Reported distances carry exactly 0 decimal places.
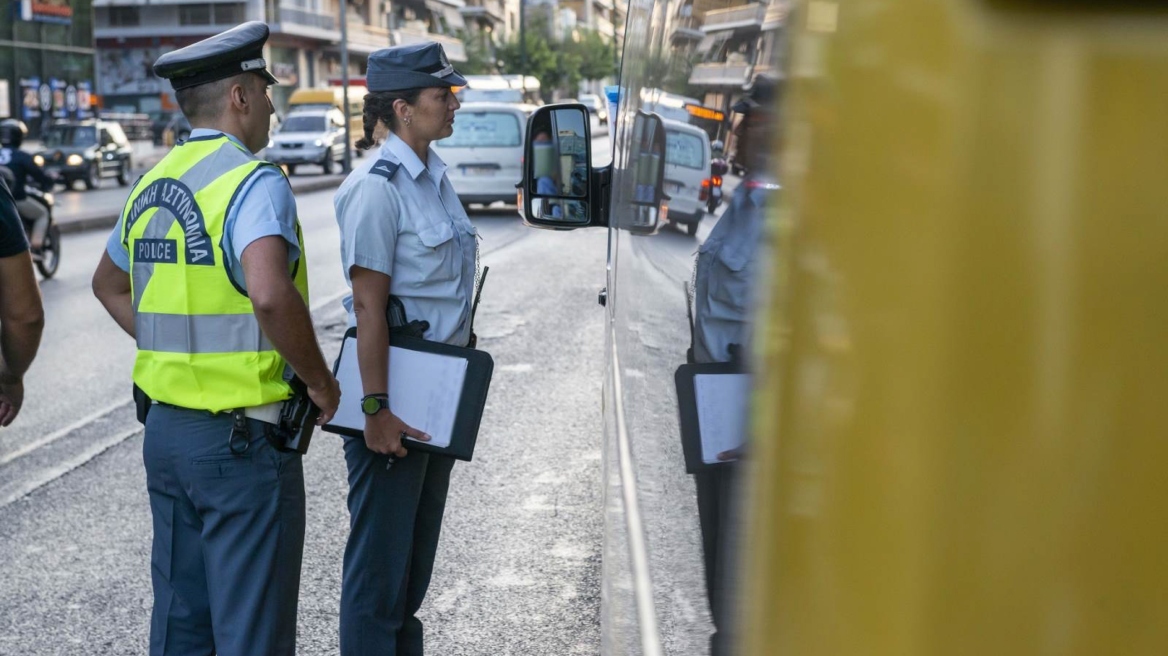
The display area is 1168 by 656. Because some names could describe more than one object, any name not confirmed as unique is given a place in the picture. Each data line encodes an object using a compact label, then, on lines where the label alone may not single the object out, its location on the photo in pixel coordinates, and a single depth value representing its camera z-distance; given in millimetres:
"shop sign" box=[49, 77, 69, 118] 41250
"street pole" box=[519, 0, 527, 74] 60428
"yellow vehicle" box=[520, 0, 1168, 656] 614
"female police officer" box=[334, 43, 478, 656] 3094
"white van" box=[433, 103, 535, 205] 20281
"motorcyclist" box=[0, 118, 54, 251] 12477
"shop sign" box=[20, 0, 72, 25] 39969
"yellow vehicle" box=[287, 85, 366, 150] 44719
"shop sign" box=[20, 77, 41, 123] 39688
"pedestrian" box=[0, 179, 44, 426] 3246
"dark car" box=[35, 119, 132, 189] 27297
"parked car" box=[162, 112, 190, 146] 41312
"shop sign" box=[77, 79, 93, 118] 42875
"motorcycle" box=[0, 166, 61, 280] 12623
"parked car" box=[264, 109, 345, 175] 34906
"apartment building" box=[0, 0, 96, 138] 39531
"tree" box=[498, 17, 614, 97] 72438
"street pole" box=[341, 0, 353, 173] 37594
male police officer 2781
